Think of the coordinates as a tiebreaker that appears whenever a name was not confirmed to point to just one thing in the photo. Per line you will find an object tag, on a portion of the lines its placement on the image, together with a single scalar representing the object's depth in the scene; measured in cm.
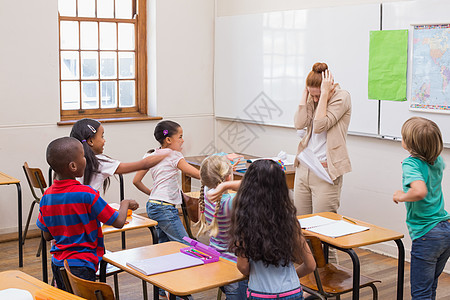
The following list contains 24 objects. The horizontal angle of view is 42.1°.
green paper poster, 450
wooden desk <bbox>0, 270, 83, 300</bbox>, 218
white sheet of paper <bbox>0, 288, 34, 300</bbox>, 204
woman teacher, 388
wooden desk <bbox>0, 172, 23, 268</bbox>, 446
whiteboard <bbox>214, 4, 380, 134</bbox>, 486
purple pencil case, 257
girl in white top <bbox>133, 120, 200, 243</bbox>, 358
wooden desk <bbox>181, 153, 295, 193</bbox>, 492
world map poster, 422
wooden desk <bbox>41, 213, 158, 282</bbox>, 322
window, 587
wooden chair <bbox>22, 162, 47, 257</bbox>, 466
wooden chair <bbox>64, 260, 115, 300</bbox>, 219
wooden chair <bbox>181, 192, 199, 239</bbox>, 362
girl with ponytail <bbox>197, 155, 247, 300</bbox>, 265
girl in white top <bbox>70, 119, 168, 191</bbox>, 315
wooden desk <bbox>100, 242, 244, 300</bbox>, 227
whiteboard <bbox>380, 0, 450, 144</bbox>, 425
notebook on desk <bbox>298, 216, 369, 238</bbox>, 305
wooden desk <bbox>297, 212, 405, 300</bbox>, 285
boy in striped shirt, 256
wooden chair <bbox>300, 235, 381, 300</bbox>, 288
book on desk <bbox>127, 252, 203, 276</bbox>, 246
